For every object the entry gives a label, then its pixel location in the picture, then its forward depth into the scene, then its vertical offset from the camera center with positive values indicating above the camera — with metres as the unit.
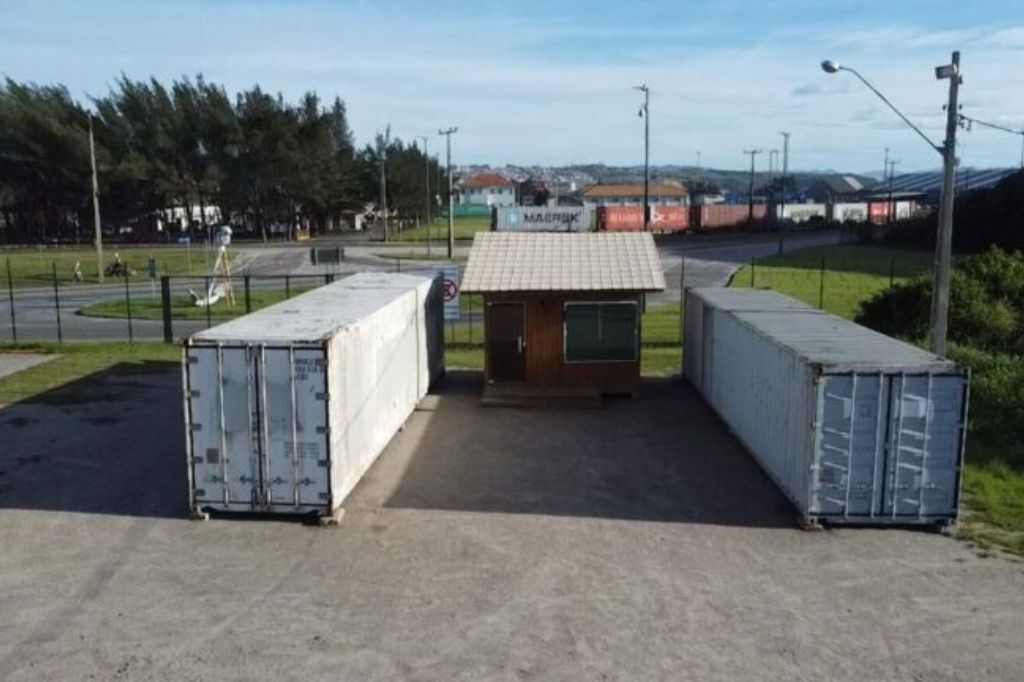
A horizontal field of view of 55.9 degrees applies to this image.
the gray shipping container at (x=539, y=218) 62.28 -1.15
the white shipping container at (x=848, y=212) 122.09 -1.21
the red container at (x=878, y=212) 114.94 -1.12
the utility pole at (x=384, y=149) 108.13 +6.10
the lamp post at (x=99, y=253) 55.64 -3.09
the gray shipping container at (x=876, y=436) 12.84 -3.11
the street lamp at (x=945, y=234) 18.61 -0.59
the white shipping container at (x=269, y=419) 13.18 -2.99
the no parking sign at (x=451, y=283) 26.02 -2.22
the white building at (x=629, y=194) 168.88 +1.48
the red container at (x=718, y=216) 100.12 -1.45
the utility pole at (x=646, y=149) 71.50 +4.11
